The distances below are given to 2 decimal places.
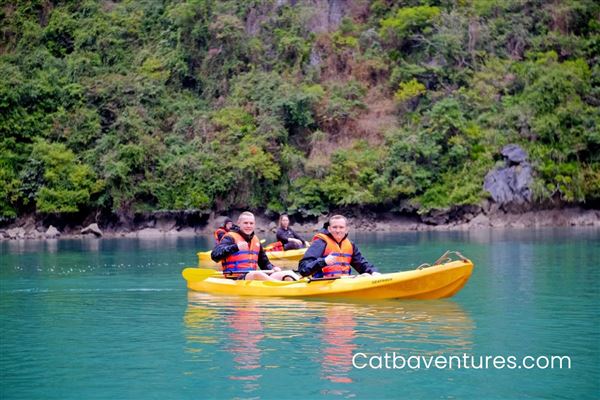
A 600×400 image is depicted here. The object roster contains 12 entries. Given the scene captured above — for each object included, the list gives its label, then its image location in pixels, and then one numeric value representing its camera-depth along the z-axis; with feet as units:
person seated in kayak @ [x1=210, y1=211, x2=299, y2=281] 49.98
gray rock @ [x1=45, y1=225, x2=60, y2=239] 140.26
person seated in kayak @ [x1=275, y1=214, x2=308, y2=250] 77.66
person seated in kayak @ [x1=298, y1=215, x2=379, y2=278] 47.21
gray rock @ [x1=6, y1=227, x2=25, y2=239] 140.31
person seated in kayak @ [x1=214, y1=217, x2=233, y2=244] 68.74
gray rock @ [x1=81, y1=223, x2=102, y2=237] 140.05
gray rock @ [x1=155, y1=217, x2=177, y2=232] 145.79
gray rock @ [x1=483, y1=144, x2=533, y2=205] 134.92
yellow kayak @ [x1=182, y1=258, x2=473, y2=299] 45.92
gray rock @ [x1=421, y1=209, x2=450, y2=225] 139.23
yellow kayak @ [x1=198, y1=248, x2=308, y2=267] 76.95
